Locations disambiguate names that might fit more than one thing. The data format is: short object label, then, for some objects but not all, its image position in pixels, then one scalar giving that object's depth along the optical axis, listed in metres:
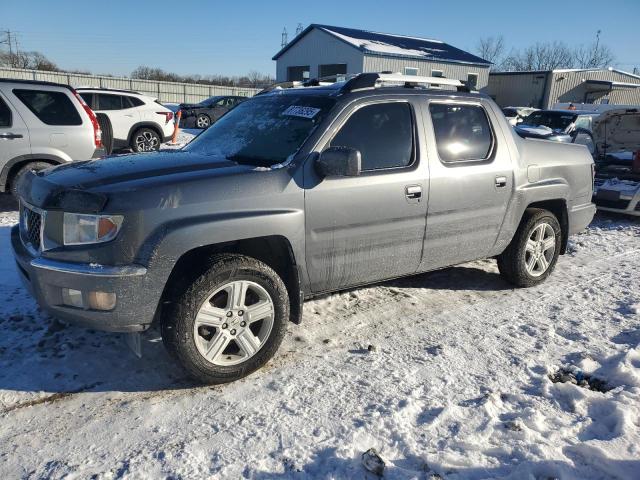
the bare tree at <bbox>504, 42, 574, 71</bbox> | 72.50
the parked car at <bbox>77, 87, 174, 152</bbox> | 12.54
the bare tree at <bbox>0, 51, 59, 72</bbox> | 58.16
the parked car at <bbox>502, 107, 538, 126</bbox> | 16.55
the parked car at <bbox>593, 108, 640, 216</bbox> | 7.99
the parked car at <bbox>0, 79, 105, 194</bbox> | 6.92
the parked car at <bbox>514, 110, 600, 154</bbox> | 12.52
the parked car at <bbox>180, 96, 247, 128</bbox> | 23.66
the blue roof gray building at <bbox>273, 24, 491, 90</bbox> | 29.27
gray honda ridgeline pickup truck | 2.85
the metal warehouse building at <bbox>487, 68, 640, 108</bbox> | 35.81
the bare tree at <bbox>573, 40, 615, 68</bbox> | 72.66
